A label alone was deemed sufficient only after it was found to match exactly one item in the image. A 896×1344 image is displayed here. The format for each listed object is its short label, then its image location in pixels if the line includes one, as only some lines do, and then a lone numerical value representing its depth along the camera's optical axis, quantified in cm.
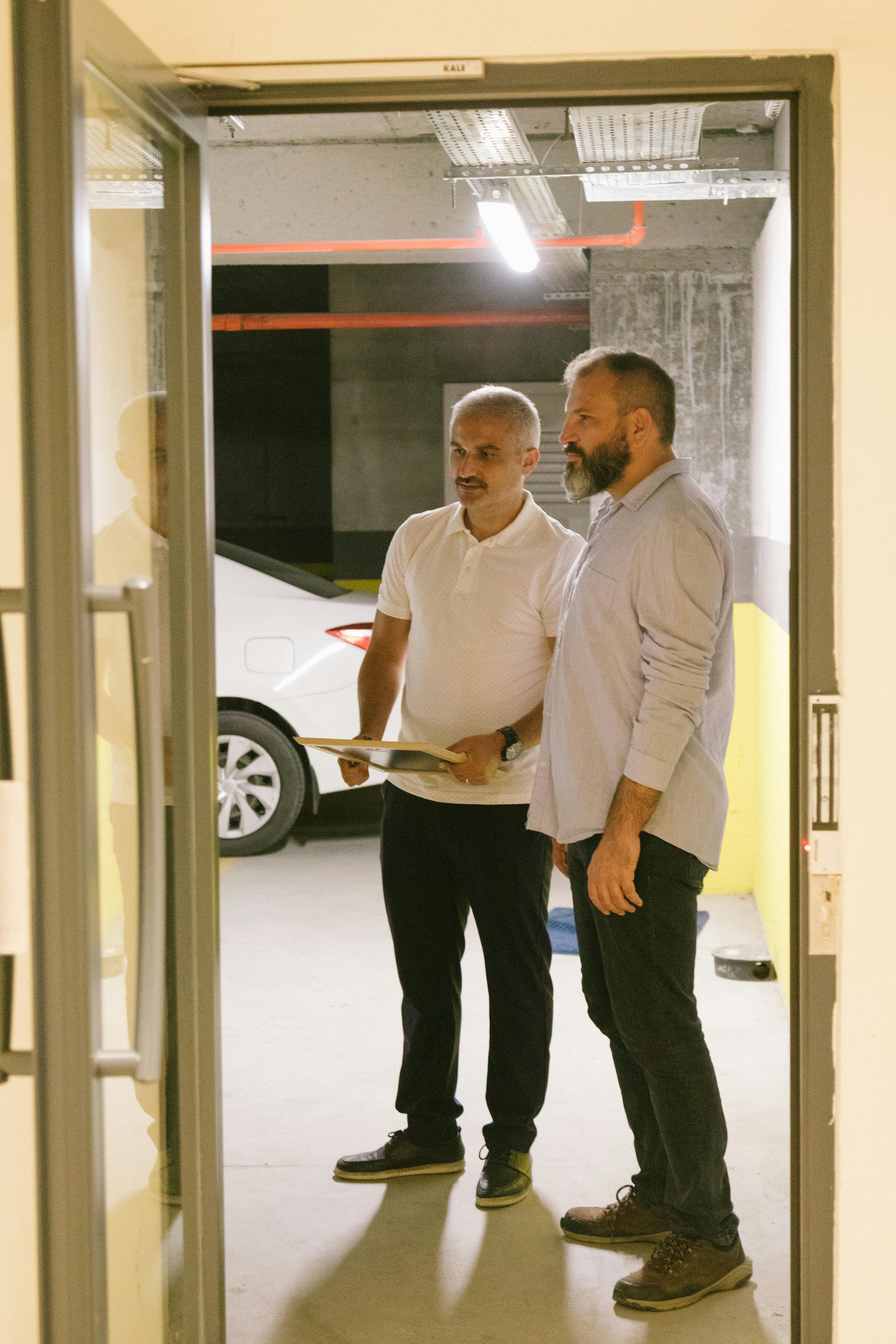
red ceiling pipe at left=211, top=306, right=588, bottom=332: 945
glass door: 146
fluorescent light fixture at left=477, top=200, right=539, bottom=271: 498
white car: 570
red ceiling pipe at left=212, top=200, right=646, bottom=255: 583
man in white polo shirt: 284
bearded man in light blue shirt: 229
